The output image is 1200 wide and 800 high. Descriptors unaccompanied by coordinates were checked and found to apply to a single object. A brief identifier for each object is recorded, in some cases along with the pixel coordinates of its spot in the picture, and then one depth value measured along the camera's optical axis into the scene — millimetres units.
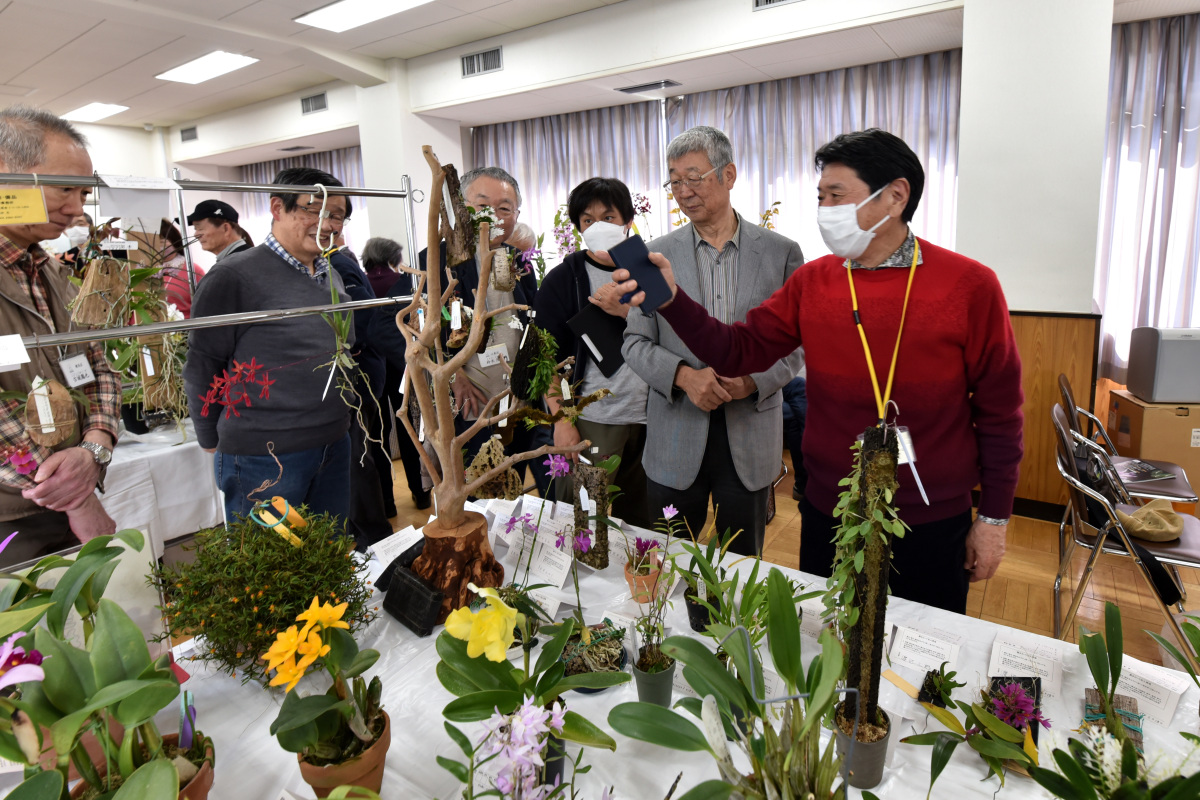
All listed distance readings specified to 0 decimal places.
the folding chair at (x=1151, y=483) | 2451
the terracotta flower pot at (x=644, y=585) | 1283
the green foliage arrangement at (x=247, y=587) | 1055
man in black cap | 3119
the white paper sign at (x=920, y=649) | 1096
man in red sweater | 1419
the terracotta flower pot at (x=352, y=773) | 857
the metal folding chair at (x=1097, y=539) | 2033
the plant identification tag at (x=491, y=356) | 1964
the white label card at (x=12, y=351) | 1069
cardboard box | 3328
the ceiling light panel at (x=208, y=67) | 5711
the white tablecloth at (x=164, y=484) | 2467
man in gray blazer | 1822
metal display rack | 1114
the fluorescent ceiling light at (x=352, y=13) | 4648
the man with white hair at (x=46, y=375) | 1376
